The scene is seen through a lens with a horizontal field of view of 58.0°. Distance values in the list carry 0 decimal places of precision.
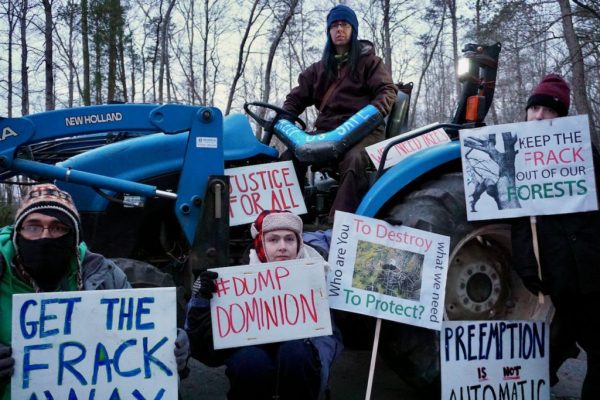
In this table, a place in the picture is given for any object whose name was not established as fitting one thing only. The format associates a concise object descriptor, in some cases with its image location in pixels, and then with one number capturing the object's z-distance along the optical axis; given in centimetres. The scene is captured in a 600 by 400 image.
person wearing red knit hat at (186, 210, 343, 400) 239
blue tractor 290
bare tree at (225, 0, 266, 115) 2041
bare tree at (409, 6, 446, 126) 2709
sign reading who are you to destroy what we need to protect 277
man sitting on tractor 347
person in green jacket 212
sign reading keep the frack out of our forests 281
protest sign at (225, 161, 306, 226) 326
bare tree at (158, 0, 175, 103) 2383
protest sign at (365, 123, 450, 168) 334
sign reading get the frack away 204
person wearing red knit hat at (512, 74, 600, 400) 261
